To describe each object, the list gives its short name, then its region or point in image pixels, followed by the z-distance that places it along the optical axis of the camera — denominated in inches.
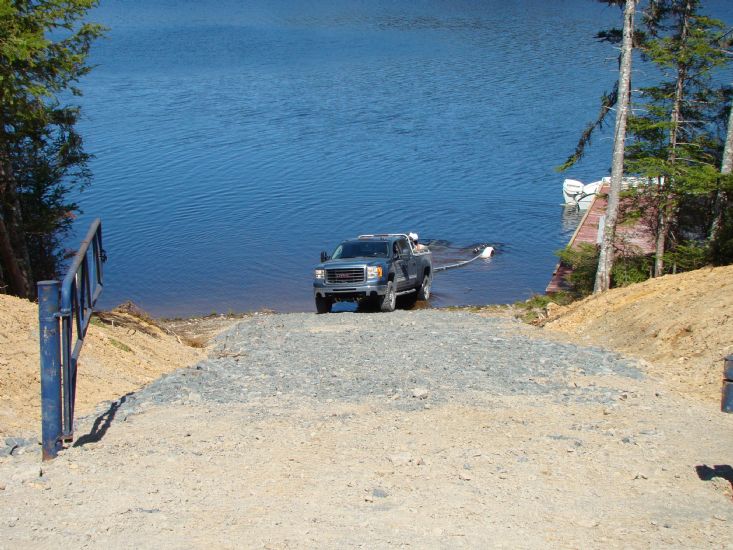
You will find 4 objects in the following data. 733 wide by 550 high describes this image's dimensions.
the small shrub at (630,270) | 986.7
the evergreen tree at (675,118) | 913.5
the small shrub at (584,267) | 1050.1
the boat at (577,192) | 1748.3
